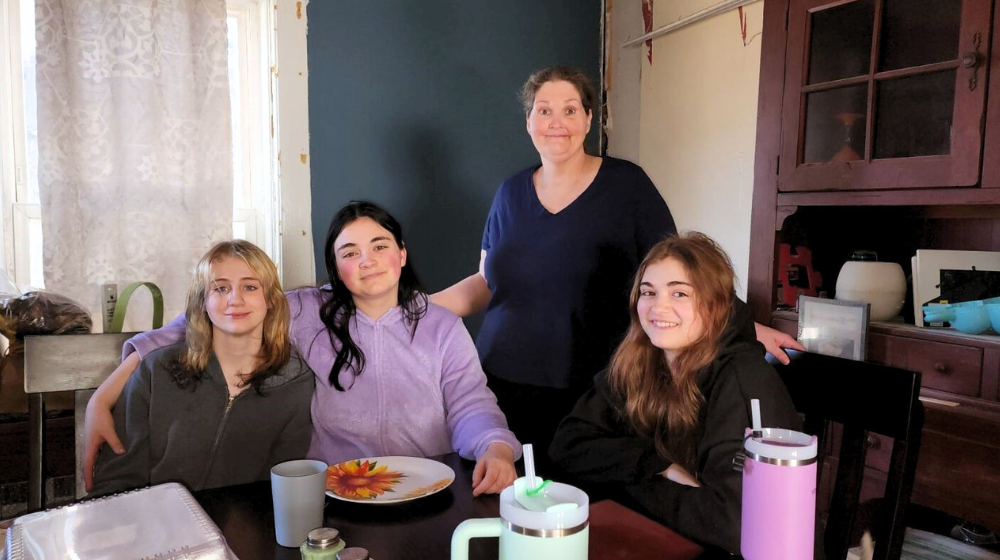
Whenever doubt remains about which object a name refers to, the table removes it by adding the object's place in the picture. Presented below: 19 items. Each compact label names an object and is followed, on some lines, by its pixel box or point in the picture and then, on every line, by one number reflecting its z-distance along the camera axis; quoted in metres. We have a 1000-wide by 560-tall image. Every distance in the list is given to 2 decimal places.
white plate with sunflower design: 0.97
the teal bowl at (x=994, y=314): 1.67
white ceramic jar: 1.97
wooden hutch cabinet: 1.62
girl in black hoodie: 1.04
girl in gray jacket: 1.30
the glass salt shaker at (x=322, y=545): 0.70
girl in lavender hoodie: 1.32
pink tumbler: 0.69
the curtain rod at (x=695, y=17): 2.46
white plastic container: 0.69
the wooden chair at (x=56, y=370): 1.31
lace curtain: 2.10
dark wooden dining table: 0.83
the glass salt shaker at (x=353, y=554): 0.66
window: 2.19
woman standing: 1.67
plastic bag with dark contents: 2.00
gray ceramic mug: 0.84
